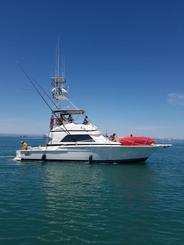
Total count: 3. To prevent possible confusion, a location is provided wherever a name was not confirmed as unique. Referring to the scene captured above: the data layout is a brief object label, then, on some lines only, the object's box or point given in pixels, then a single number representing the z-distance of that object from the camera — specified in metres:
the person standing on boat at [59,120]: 20.82
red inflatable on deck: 19.20
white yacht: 19.42
